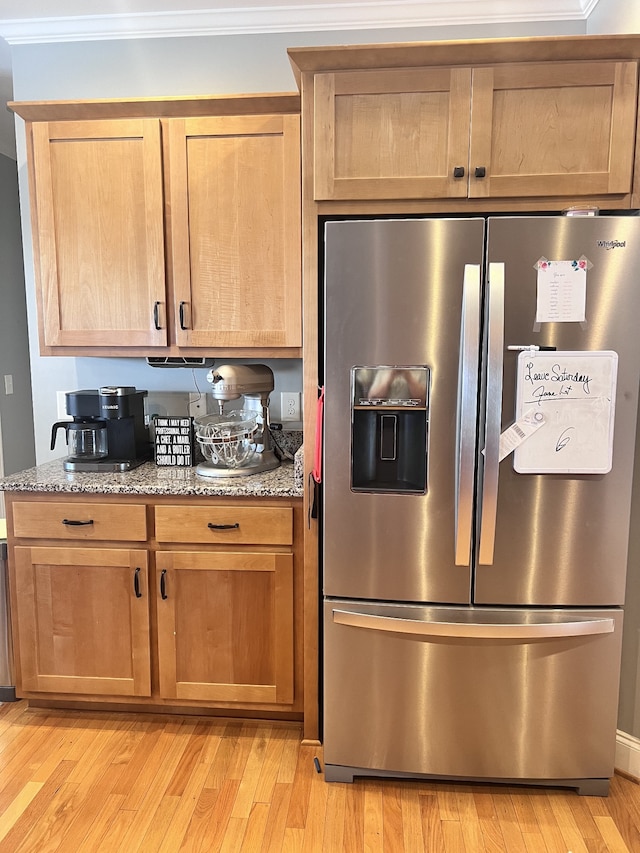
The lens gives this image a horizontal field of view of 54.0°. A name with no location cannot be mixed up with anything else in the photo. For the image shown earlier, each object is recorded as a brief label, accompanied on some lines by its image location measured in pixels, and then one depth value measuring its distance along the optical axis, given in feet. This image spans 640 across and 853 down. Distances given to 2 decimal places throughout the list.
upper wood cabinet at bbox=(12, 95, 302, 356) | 7.70
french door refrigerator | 5.92
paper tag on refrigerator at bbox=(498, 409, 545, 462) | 6.02
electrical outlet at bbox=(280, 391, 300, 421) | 8.96
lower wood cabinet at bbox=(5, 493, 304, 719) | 7.33
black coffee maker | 8.09
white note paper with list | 5.86
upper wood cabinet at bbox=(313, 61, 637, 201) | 6.06
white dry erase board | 5.96
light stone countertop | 7.22
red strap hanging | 6.59
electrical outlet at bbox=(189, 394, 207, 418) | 9.12
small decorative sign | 8.19
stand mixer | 7.72
